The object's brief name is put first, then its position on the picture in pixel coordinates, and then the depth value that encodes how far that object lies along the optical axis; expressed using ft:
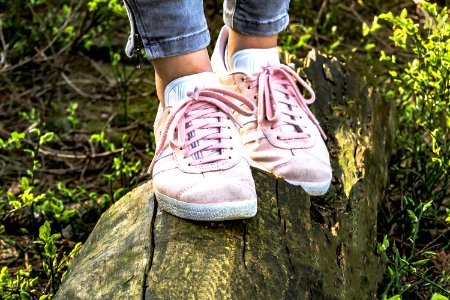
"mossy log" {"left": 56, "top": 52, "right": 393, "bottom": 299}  4.35
